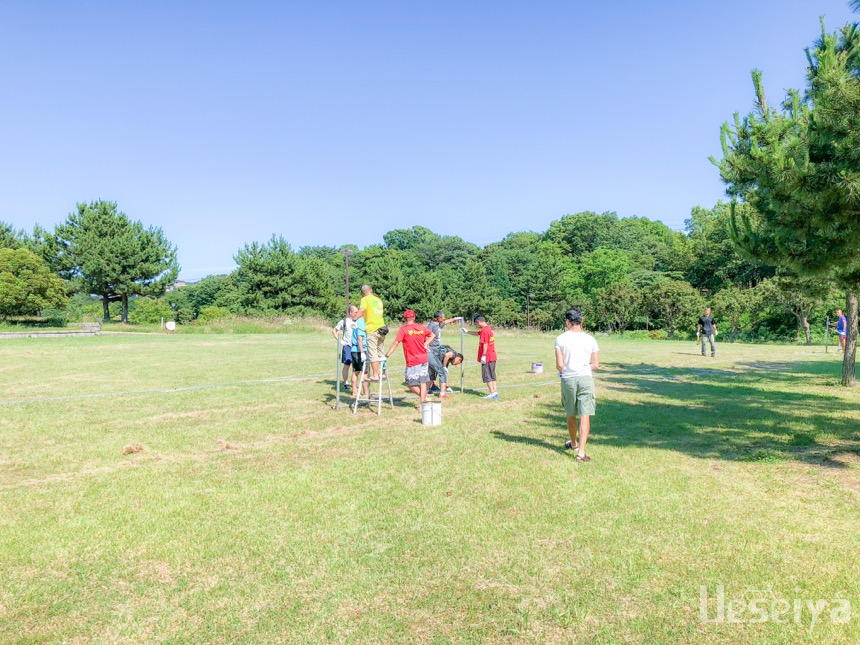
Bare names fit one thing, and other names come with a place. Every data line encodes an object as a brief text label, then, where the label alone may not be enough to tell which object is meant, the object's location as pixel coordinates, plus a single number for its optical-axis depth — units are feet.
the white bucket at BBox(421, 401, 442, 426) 28.17
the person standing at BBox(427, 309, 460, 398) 38.09
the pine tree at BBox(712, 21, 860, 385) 18.43
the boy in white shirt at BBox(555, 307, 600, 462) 21.77
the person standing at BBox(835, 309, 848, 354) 69.44
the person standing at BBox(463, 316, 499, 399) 38.73
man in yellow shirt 33.82
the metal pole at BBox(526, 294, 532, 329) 224.49
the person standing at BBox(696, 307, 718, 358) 78.16
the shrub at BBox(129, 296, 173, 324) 261.65
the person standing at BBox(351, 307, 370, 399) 34.88
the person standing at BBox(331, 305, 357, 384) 34.88
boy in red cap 31.89
